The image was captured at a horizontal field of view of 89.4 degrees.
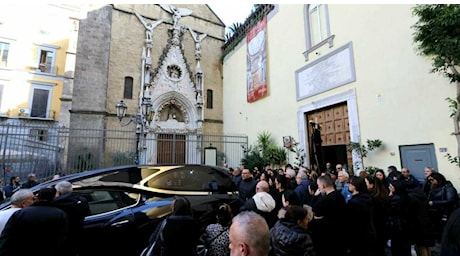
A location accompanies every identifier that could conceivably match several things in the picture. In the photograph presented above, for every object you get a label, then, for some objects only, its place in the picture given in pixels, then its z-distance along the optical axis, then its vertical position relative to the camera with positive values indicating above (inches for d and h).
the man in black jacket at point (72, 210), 99.5 -22.2
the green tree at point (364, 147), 288.5 +13.4
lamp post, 553.8 +68.1
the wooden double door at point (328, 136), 353.4 +34.2
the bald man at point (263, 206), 106.3 -21.8
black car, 113.0 -22.3
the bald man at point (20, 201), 93.4 -16.8
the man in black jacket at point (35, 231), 80.2 -25.3
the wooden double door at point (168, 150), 594.2 +23.2
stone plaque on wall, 339.6 +134.1
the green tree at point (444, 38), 196.1 +105.7
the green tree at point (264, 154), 443.3 +9.2
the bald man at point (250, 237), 55.8 -19.2
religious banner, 518.4 +222.4
